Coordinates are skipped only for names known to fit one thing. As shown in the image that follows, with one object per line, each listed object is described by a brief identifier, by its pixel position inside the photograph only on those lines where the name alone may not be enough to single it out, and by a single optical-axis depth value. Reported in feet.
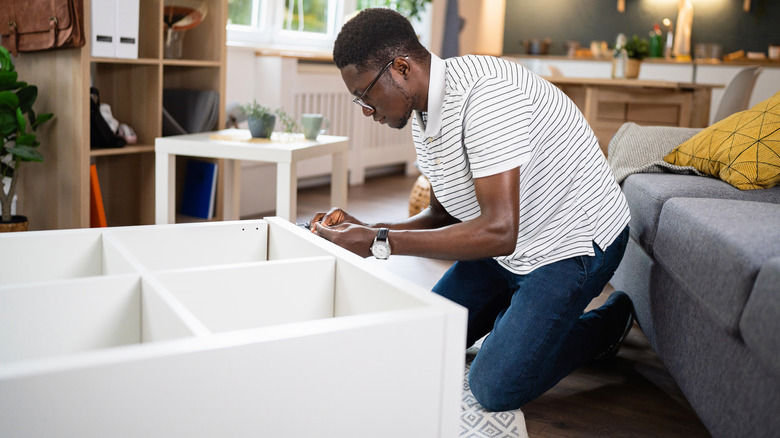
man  4.72
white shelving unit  2.29
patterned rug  5.14
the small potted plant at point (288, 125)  9.80
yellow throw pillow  6.57
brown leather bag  8.24
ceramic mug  9.61
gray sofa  3.76
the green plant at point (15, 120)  8.01
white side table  8.50
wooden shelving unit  8.71
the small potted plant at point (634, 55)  14.96
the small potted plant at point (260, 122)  9.38
